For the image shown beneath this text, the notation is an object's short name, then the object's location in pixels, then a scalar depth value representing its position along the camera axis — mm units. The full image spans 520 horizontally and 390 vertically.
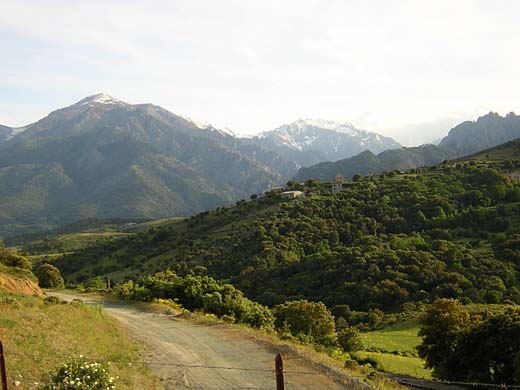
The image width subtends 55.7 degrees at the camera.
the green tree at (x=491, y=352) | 26906
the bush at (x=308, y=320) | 35656
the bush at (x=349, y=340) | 38000
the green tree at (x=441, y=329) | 33938
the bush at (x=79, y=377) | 10469
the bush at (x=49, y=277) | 50781
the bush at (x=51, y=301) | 25478
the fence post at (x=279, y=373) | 9148
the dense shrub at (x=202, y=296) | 28227
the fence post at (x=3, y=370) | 10802
